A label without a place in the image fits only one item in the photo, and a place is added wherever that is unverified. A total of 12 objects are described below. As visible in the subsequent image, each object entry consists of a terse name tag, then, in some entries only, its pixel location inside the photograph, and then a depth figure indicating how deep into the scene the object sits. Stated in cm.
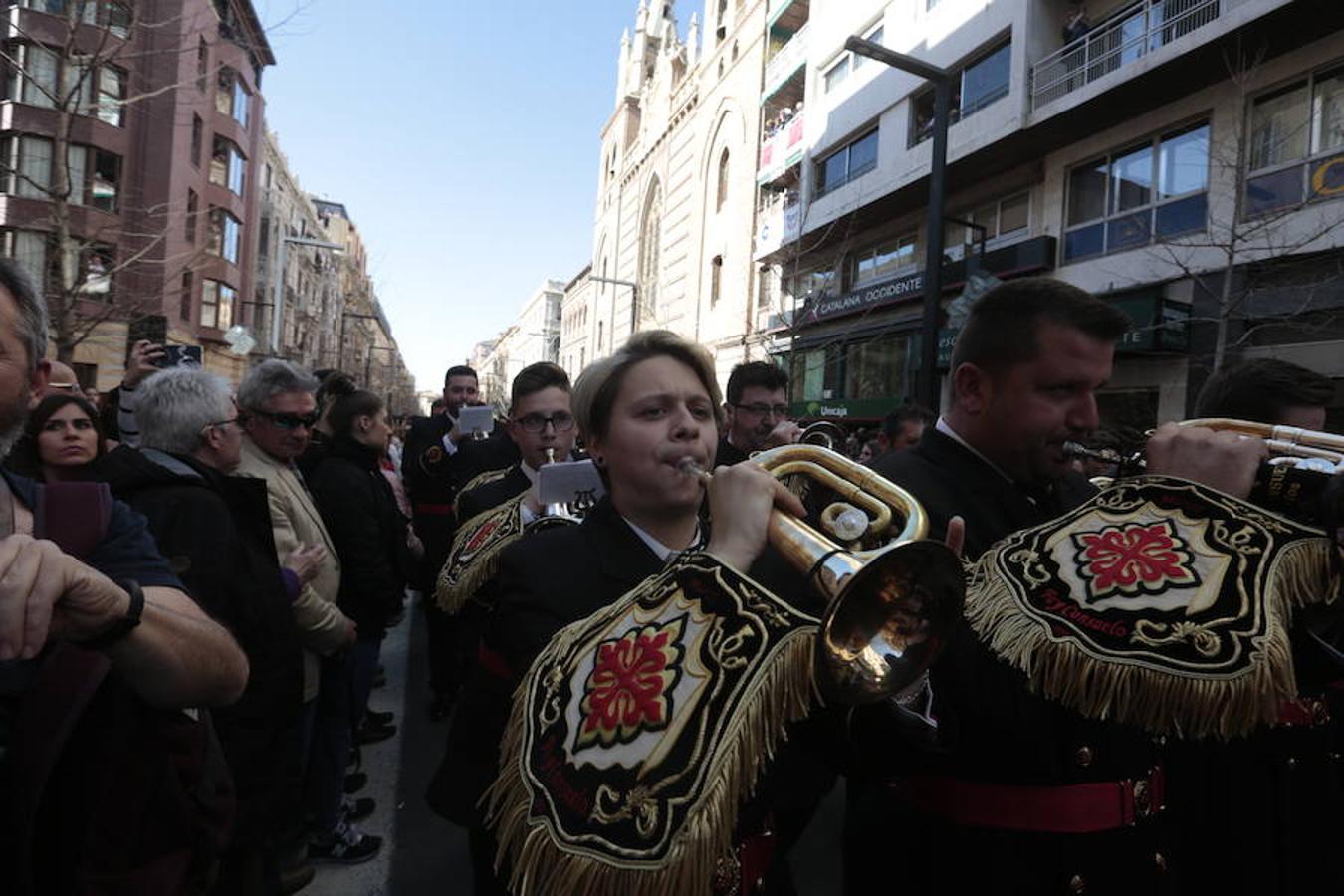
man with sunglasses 331
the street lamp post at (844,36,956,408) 853
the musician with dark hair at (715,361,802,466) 472
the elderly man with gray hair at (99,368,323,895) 240
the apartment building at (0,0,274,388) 790
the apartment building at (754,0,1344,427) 1127
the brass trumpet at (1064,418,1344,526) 155
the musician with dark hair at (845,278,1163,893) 164
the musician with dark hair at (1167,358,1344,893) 206
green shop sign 2009
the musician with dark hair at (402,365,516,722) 539
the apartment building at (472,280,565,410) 8800
